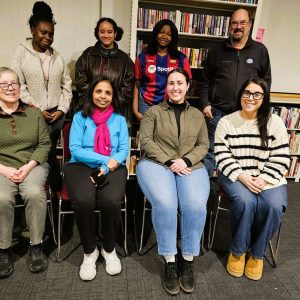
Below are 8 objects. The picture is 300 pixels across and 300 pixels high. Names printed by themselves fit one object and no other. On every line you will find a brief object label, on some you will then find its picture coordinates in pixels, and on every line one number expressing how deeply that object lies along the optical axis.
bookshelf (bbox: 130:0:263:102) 2.86
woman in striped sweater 1.82
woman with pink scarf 1.77
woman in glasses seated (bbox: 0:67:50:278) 1.78
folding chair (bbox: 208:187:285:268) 2.03
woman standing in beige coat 2.27
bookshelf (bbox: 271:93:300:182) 3.35
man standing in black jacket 2.45
